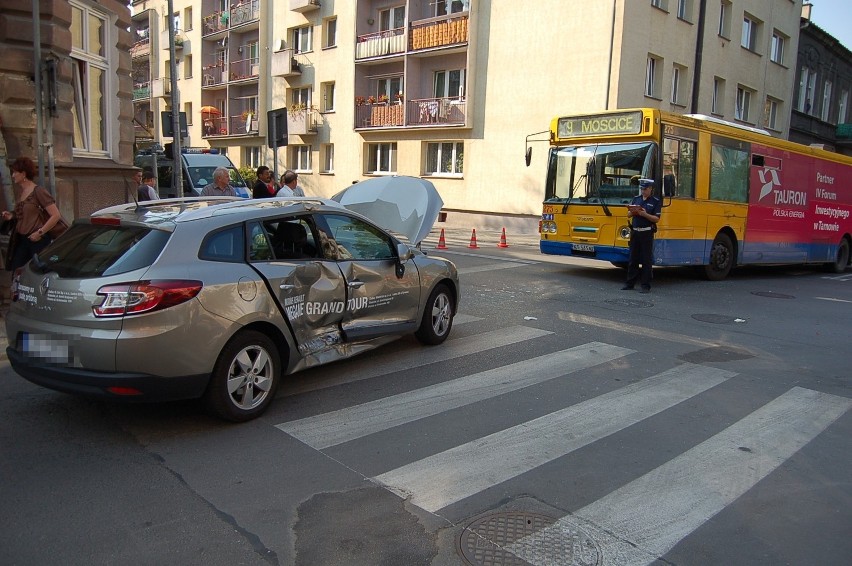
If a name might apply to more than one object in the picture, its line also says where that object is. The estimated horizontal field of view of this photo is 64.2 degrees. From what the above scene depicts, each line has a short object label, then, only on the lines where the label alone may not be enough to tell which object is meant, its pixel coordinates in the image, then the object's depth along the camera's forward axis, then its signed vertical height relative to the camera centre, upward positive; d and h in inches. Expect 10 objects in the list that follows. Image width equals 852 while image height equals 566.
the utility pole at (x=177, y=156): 646.5 +27.2
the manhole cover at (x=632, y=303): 403.9 -58.5
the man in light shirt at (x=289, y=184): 465.7 +4.1
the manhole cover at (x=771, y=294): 477.4 -58.3
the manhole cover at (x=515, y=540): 129.3 -67.1
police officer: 436.8 -9.9
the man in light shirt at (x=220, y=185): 419.2 +0.9
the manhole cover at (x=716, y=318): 370.0 -59.8
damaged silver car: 169.5 -31.7
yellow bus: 466.3 +15.5
